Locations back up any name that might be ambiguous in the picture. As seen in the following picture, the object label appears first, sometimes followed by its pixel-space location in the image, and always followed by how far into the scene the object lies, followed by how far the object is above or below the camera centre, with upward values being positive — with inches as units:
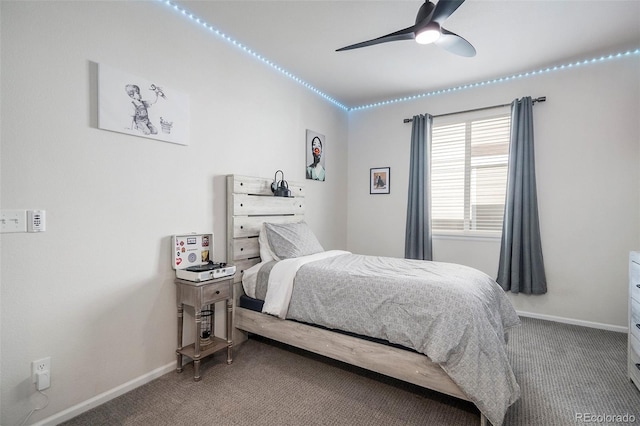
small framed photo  171.5 +15.1
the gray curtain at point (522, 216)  131.7 -3.4
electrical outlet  65.1 -35.0
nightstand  85.4 -28.3
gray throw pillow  110.4 -13.0
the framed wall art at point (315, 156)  151.9 +25.3
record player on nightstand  87.8 -17.2
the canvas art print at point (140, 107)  76.4 +26.3
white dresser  79.7 -28.8
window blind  143.3 +16.1
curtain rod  131.7 +46.8
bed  65.4 -27.7
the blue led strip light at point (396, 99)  99.3 +58.5
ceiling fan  68.2 +44.0
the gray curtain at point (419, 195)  155.8 +6.2
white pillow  111.3 -15.6
